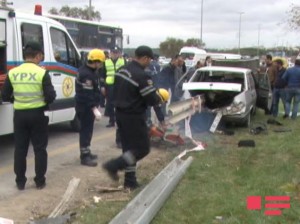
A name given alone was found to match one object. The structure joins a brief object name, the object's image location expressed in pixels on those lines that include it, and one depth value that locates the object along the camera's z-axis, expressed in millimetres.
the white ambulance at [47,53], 7145
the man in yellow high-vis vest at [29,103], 5703
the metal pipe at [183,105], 8647
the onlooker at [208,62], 14961
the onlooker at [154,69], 11083
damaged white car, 10281
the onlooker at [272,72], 14217
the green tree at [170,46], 78000
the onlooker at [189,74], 12660
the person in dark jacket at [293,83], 12517
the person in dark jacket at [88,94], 6934
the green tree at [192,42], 77062
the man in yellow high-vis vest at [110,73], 10945
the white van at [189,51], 38869
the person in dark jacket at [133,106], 5492
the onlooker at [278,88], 13023
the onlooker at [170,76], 12227
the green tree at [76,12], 42016
